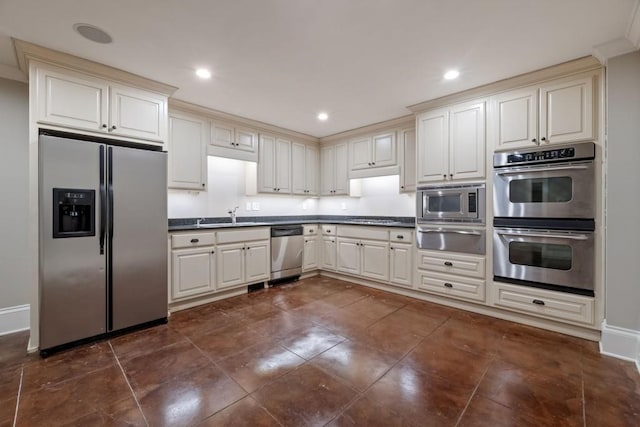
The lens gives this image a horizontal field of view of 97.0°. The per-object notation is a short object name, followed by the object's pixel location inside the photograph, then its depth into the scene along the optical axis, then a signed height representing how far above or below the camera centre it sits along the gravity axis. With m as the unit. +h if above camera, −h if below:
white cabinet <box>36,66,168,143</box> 2.32 +0.95
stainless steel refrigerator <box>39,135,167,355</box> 2.28 -0.24
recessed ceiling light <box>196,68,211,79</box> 2.67 +1.33
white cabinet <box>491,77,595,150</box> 2.50 +0.93
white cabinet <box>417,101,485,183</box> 3.08 +0.80
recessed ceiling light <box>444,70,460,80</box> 2.71 +1.34
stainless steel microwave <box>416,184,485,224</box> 3.09 +0.10
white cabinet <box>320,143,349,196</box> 4.84 +0.74
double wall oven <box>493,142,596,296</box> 2.50 -0.05
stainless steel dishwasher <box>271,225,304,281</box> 4.15 -0.59
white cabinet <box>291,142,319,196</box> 4.85 +0.76
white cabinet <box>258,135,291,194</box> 4.40 +0.75
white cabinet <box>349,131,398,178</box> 4.23 +0.92
